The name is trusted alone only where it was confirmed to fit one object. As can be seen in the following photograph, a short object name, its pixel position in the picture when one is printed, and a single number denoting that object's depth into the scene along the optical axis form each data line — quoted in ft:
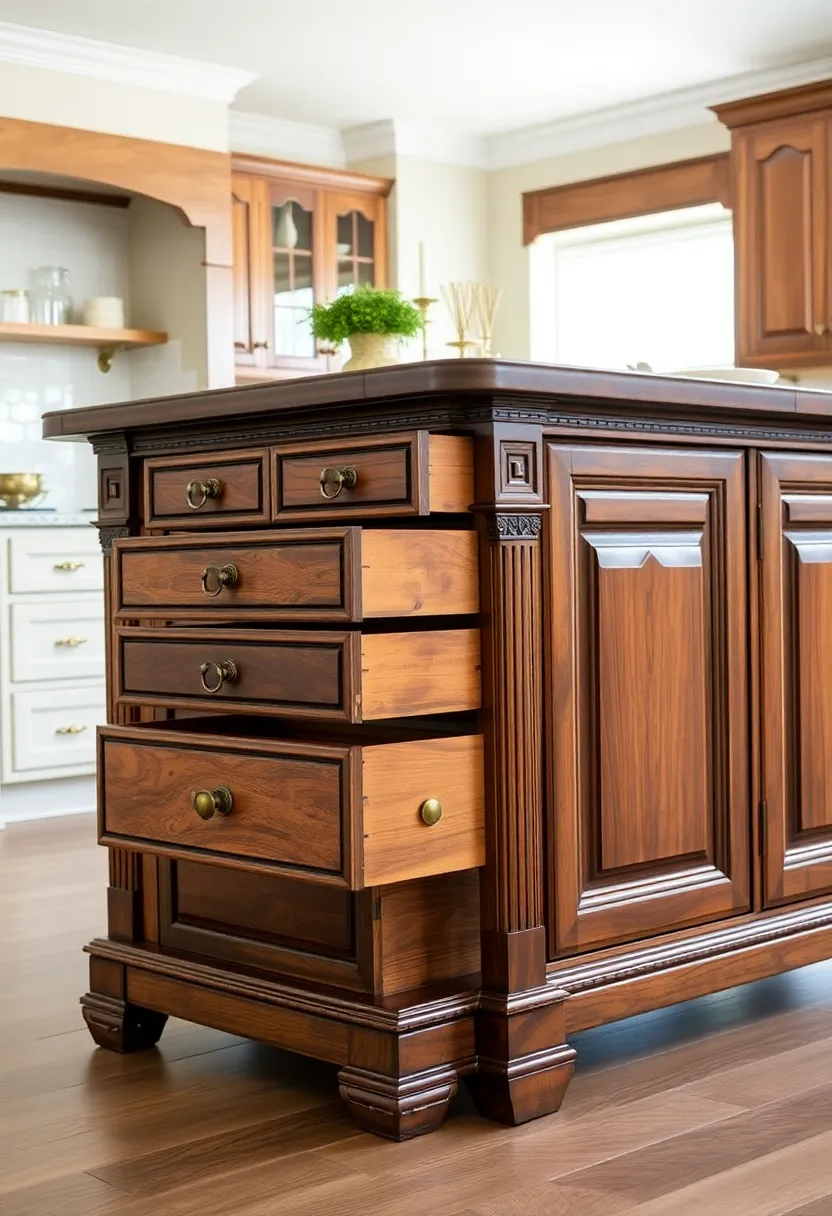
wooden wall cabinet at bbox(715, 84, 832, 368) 16.70
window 19.63
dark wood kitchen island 5.78
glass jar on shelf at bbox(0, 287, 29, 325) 16.48
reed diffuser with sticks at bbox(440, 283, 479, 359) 8.62
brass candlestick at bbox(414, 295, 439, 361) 9.18
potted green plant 8.59
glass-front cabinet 18.95
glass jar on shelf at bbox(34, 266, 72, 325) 16.80
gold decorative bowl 15.80
